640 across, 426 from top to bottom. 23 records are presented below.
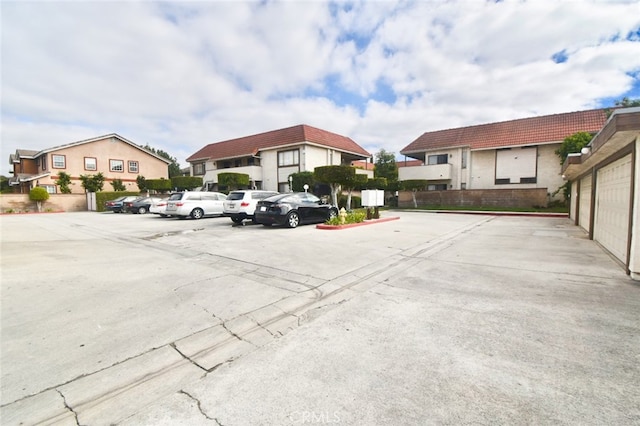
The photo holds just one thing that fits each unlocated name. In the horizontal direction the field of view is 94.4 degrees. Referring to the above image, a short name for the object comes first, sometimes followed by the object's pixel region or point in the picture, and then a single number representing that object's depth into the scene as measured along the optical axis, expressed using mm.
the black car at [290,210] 12117
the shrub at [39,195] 27969
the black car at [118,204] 26156
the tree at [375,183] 24019
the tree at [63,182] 31453
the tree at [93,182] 30688
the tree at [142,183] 33594
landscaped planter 12391
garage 5355
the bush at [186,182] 32938
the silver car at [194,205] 17016
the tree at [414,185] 27562
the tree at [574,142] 20547
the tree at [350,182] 17781
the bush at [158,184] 33062
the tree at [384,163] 46275
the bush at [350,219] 13094
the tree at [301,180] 25781
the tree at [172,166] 65775
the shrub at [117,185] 33938
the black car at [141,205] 24422
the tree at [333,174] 17598
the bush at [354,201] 24750
